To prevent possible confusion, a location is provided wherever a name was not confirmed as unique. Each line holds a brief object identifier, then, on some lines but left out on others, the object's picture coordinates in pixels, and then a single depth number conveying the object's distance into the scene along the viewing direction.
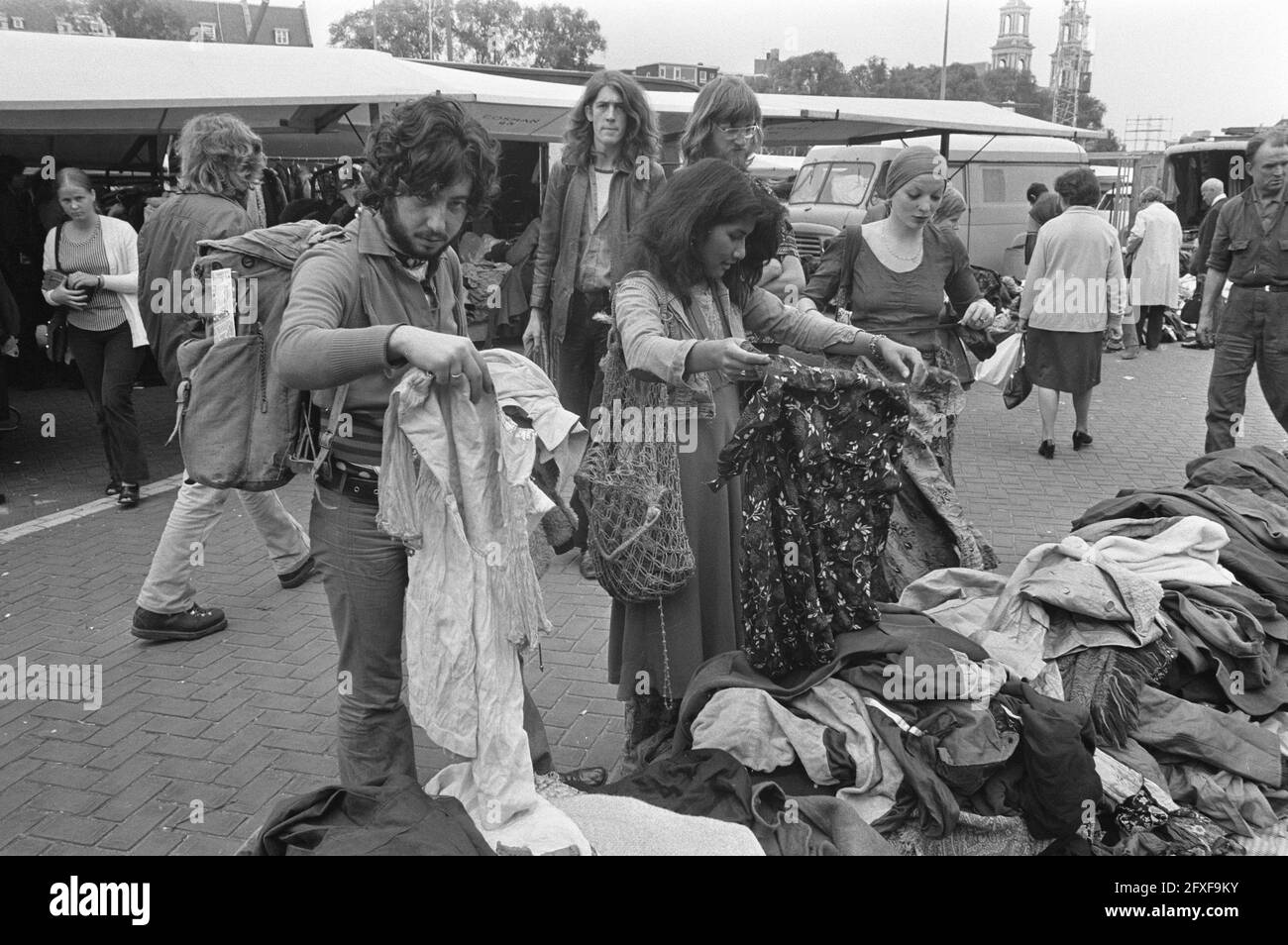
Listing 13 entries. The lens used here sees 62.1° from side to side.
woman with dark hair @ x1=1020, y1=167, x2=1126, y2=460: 8.12
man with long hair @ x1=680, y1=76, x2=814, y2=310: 4.57
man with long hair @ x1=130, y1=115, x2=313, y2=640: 4.67
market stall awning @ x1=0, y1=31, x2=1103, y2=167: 7.00
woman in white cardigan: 6.51
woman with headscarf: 4.52
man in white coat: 13.82
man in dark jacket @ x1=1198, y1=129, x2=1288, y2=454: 6.38
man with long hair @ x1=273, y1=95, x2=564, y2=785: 2.35
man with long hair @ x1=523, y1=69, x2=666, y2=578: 5.02
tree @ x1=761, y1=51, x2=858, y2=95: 56.28
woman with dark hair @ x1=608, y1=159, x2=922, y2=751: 3.11
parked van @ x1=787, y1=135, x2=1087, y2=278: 15.73
